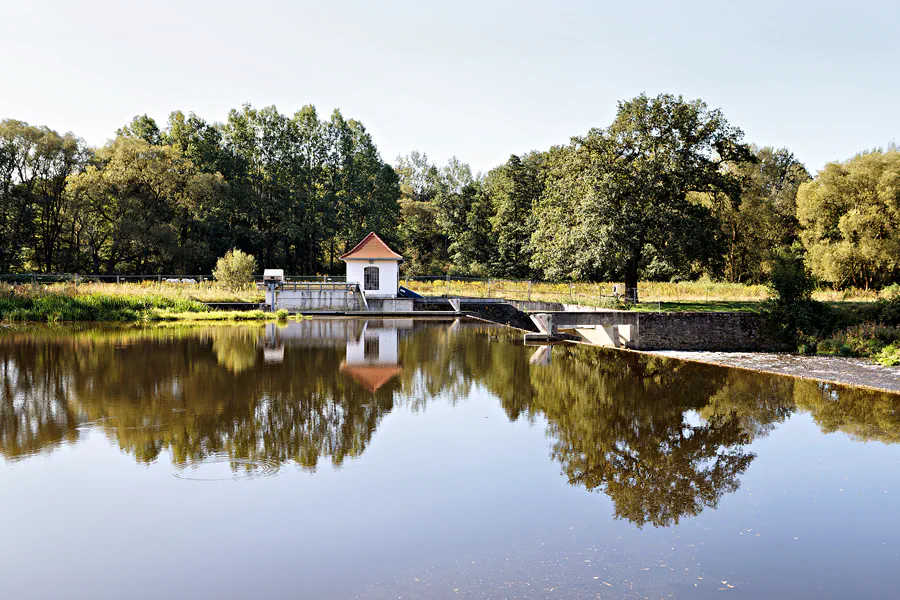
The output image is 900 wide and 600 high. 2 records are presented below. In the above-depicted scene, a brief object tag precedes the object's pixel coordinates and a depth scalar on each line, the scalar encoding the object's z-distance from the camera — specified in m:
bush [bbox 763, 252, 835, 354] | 24.11
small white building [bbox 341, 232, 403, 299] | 37.19
